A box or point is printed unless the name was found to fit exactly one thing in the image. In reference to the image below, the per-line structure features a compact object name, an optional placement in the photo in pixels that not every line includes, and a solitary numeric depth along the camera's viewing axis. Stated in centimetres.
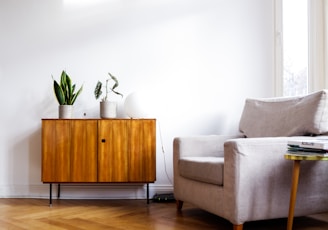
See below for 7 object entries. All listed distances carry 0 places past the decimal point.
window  312
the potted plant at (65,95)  292
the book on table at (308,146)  173
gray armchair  192
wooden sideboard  280
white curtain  296
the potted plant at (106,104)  293
